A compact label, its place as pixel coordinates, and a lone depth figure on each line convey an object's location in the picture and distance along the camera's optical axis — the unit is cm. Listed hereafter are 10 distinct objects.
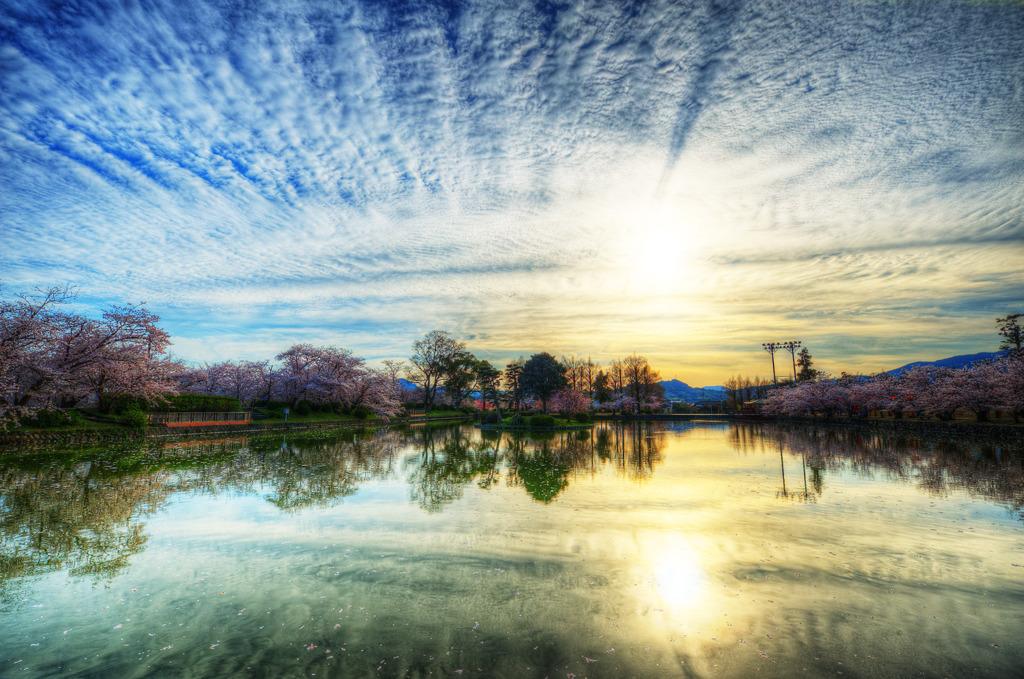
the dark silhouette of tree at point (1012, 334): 3925
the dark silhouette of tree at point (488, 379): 7500
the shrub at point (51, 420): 2142
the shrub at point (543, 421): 4228
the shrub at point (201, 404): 2948
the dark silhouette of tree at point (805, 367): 6944
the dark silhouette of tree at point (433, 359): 6444
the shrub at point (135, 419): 2511
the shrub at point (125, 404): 2619
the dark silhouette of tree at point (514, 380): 5266
